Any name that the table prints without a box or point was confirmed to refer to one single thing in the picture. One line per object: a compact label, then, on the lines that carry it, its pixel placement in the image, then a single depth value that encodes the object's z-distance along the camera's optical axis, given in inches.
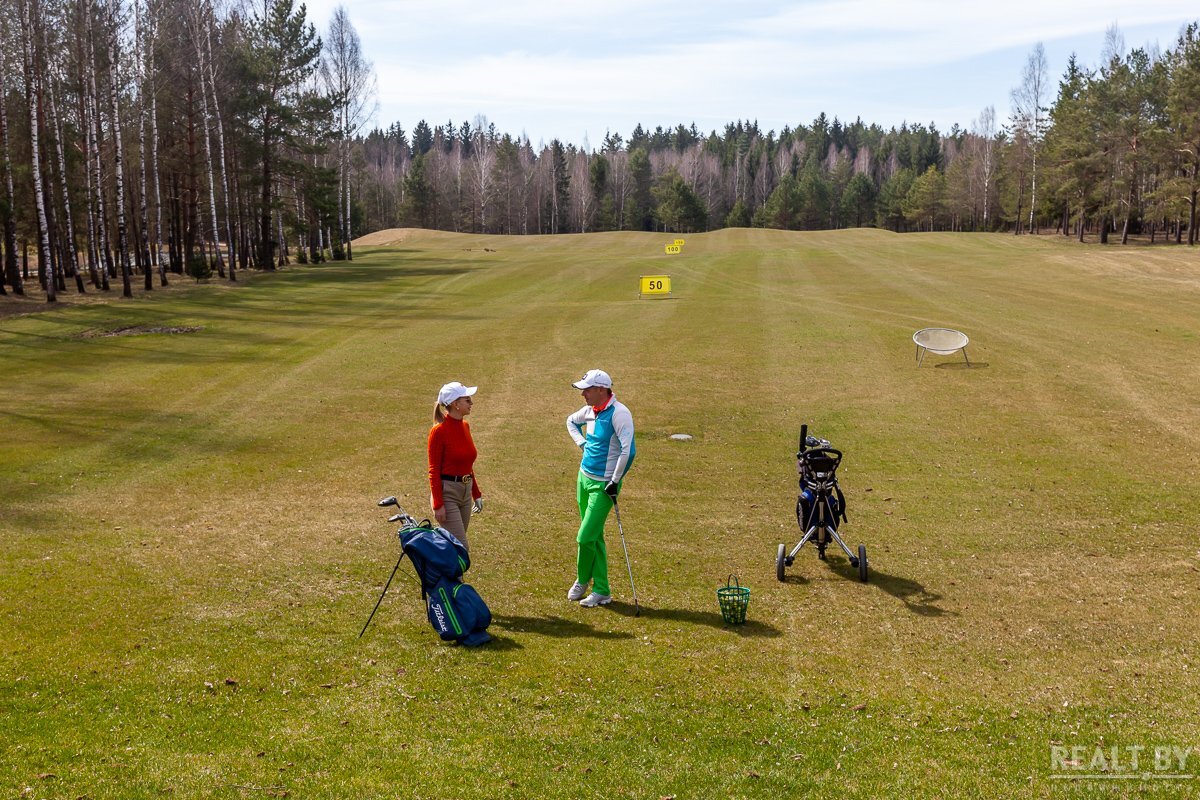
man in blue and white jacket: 434.0
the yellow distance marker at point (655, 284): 1911.9
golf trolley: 495.2
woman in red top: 425.1
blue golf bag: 392.5
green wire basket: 425.2
